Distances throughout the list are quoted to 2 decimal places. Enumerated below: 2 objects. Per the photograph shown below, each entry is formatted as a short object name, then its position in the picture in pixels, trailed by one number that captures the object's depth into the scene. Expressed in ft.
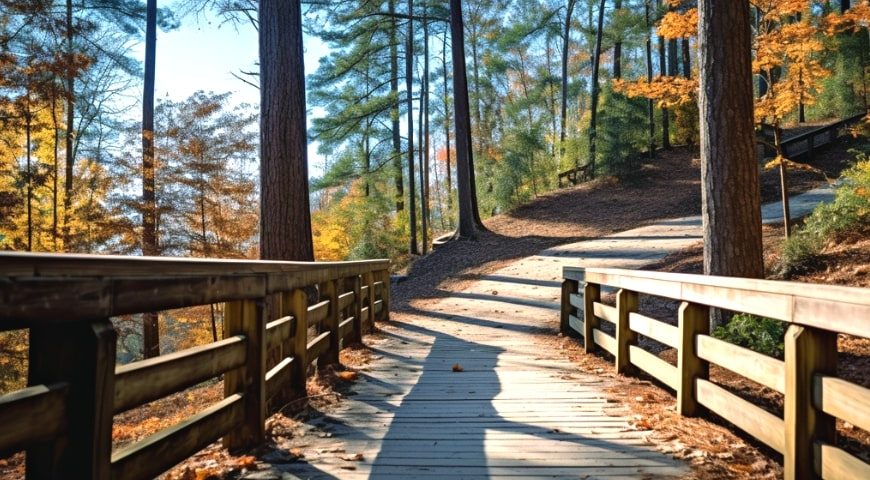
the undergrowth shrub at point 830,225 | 25.71
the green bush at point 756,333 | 16.65
